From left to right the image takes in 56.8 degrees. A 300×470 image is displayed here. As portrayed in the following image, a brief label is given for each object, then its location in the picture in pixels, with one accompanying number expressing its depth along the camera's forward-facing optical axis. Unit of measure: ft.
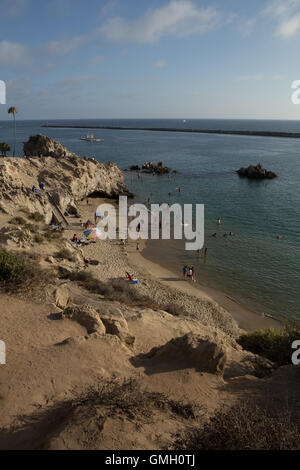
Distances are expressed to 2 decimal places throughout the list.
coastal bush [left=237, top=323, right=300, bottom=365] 33.88
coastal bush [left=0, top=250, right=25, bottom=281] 36.40
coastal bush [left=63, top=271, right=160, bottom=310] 46.65
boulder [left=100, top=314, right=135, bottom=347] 31.63
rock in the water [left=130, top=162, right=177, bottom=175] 197.72
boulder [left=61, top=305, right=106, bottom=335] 30.94
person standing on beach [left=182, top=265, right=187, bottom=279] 69.40
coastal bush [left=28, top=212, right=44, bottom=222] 75.80
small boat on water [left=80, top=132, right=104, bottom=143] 376.99
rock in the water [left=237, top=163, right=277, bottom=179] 188.34
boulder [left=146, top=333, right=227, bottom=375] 26.66
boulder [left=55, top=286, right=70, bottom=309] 35.56
